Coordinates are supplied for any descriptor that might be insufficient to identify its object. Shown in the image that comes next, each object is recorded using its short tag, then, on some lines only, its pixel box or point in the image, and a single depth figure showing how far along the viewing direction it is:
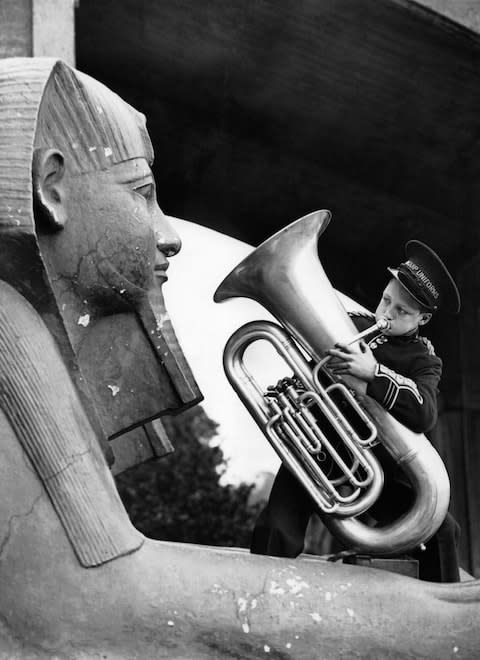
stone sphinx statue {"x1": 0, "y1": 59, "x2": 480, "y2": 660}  4.10
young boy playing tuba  4.98
